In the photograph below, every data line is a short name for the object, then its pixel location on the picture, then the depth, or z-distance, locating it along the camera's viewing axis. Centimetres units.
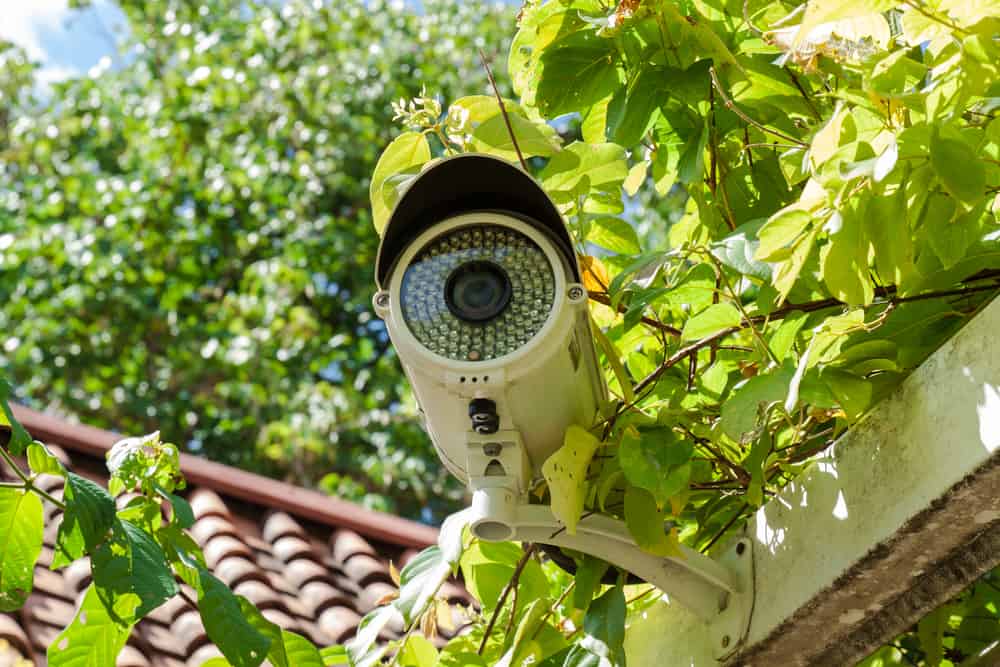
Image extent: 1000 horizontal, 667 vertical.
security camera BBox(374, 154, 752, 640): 114
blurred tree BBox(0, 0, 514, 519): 952
